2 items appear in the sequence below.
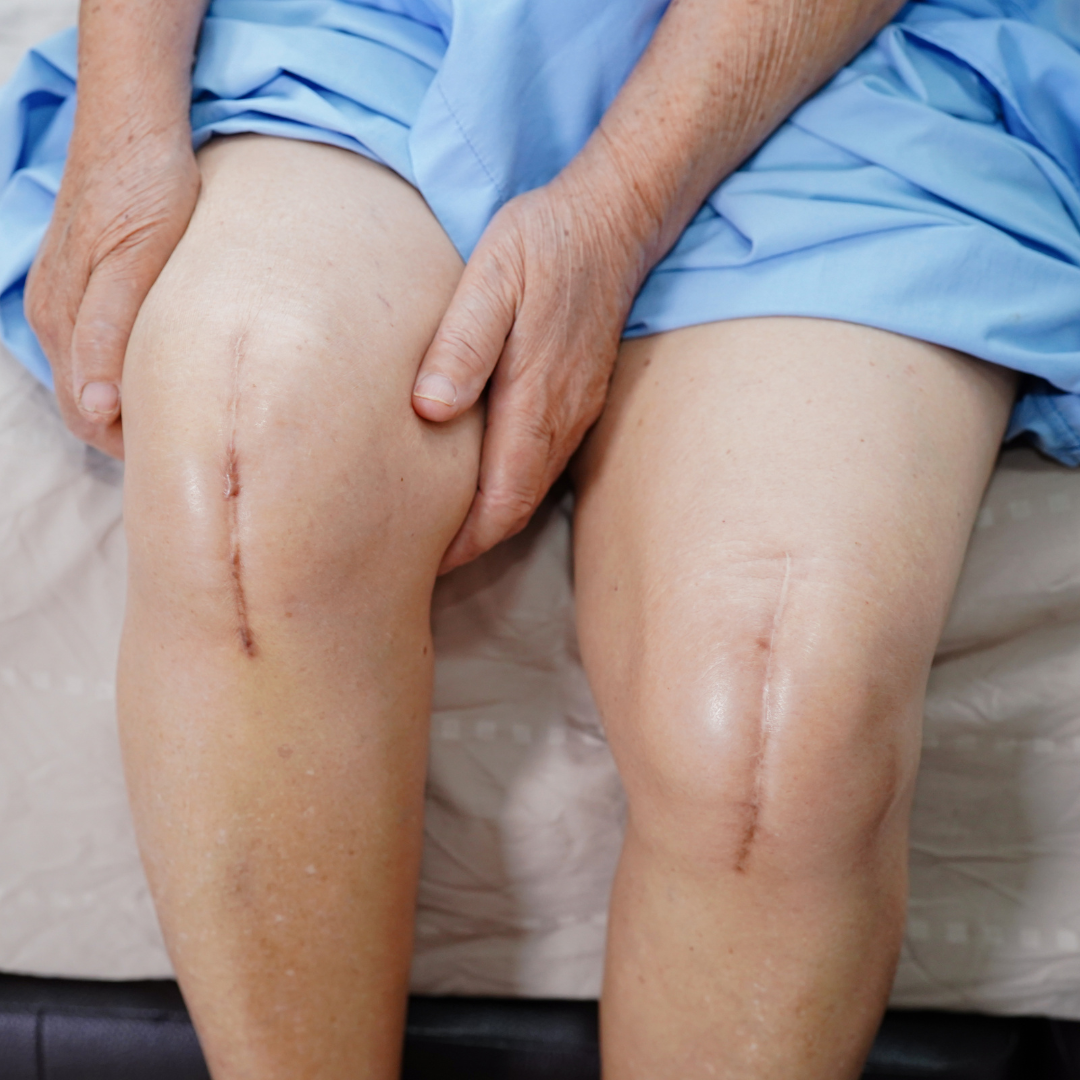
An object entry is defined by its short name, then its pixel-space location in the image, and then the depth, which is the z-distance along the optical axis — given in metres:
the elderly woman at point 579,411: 0.55
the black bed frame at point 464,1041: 0.81
